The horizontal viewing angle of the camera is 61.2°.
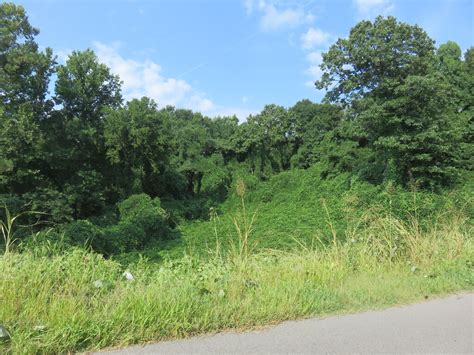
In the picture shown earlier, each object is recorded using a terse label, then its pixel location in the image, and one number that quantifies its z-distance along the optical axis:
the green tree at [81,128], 24.39
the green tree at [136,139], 25.78
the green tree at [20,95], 20.11
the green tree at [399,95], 18.59
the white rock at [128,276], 3.66
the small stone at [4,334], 2.38
